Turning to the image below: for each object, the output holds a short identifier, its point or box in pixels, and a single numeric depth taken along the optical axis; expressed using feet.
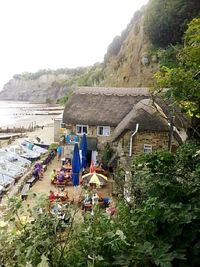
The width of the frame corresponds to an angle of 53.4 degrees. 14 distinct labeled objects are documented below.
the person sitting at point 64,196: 30.66
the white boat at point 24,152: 53.56
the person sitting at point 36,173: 40.87
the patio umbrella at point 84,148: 39.85
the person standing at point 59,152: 53.86
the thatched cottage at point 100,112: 47.66
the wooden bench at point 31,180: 37.99
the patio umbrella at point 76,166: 31.90
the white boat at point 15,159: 47.95
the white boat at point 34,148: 57.81
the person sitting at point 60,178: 38.02
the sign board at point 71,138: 49.87
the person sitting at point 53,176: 38.93
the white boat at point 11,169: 42.39
